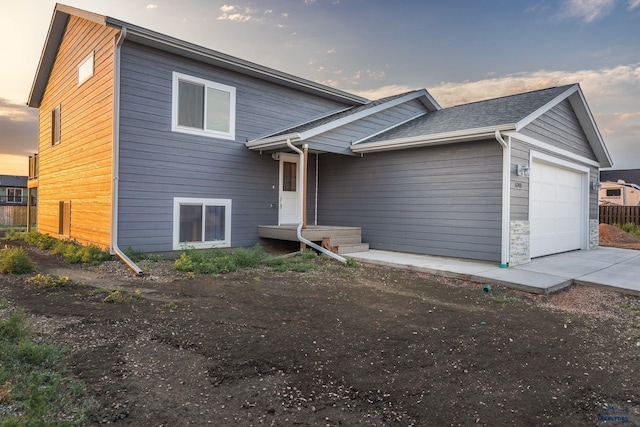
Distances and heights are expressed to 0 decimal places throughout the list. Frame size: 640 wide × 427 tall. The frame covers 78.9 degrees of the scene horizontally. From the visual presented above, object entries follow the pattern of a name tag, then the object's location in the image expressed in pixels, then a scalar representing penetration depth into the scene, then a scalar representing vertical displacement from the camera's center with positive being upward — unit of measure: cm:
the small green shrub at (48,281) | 576 -116
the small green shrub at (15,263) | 674 -103
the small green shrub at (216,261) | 729 -104
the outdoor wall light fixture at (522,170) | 809 +95
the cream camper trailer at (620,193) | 3547 +232
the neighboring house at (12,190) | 3726 +136
